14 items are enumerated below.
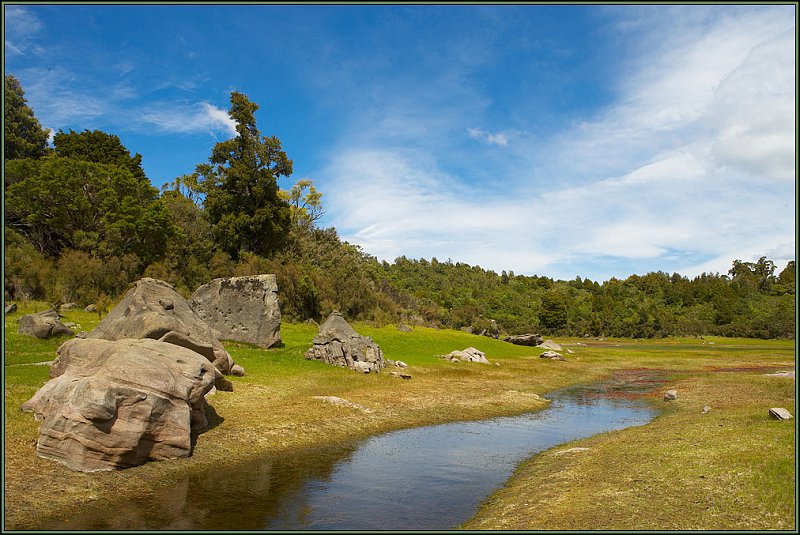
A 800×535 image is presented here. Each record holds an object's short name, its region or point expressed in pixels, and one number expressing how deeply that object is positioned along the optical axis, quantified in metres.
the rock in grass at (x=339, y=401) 25.27
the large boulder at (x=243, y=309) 39.97
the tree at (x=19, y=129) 65.94
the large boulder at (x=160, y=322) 23.99
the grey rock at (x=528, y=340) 83.12
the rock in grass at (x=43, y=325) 29.55
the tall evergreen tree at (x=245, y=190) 70.44
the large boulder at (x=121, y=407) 13.85
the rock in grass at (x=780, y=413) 18.78
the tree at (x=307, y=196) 109.81
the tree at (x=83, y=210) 50.44
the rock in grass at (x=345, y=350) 37.03
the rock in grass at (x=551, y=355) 64.94
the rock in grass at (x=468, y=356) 49.36
